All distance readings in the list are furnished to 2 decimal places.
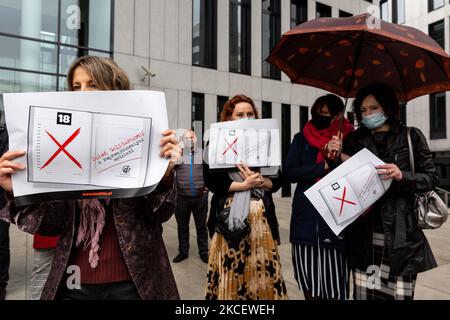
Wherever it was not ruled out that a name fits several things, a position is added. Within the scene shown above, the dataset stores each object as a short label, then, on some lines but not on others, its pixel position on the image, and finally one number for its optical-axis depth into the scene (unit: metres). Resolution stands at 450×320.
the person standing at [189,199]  4.86
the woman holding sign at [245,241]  2.33
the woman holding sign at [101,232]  1.36
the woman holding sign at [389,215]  2.01
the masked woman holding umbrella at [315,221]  2.40
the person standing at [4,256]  3.18
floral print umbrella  2.03
